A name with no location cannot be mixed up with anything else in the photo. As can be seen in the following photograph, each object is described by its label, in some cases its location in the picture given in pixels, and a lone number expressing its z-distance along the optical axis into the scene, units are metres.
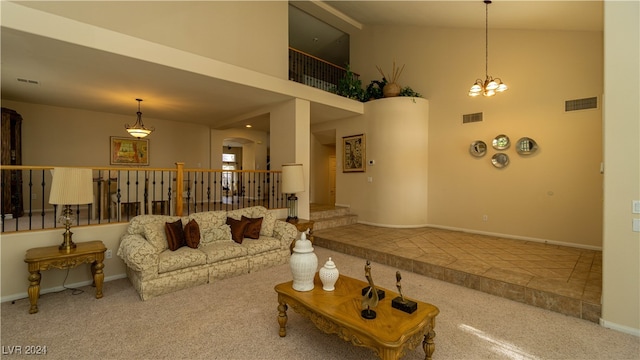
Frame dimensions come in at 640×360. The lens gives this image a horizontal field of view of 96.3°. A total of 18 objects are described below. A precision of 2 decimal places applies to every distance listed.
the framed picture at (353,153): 7.27
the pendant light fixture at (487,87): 4.61
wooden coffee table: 1.79
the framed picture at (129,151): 7.61
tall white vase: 2.41
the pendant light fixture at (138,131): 6.29
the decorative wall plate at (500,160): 5.58
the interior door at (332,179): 9.35
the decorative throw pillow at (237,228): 4.22
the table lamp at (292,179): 5.20
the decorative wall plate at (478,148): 5.86
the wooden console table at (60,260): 2.92
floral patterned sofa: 3.28
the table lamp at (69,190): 3.13
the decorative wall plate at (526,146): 5.25
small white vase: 2.41
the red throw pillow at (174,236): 3.67
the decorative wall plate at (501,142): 5.55
